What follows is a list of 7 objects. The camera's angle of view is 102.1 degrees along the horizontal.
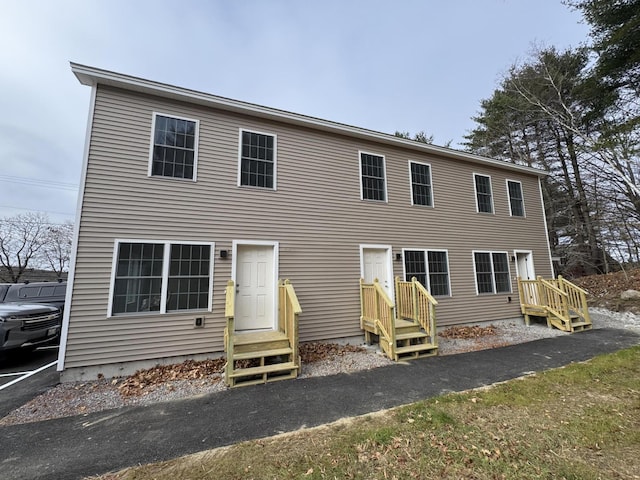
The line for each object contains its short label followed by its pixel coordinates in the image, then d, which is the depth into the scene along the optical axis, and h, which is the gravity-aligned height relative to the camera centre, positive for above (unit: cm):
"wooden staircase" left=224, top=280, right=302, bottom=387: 429 -123
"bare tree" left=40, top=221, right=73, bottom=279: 2347 +331
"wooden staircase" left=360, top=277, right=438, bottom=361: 555 -99
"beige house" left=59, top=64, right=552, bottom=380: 495 +130
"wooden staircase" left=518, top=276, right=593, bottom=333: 784 -87
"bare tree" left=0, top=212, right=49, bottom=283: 2120 +372
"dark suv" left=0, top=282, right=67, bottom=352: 549 -67
